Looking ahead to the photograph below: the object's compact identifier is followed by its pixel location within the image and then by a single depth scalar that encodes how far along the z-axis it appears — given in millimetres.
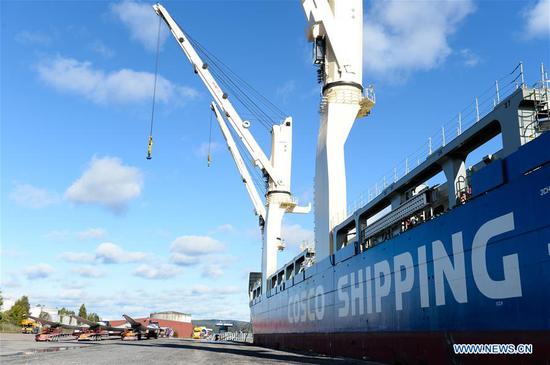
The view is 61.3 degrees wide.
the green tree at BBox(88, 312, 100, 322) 157250
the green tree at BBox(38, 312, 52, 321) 95100
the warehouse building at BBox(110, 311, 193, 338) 119000
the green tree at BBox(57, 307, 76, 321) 139375
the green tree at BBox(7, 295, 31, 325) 100375
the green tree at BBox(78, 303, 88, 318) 146750
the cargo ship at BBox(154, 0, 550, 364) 12133
